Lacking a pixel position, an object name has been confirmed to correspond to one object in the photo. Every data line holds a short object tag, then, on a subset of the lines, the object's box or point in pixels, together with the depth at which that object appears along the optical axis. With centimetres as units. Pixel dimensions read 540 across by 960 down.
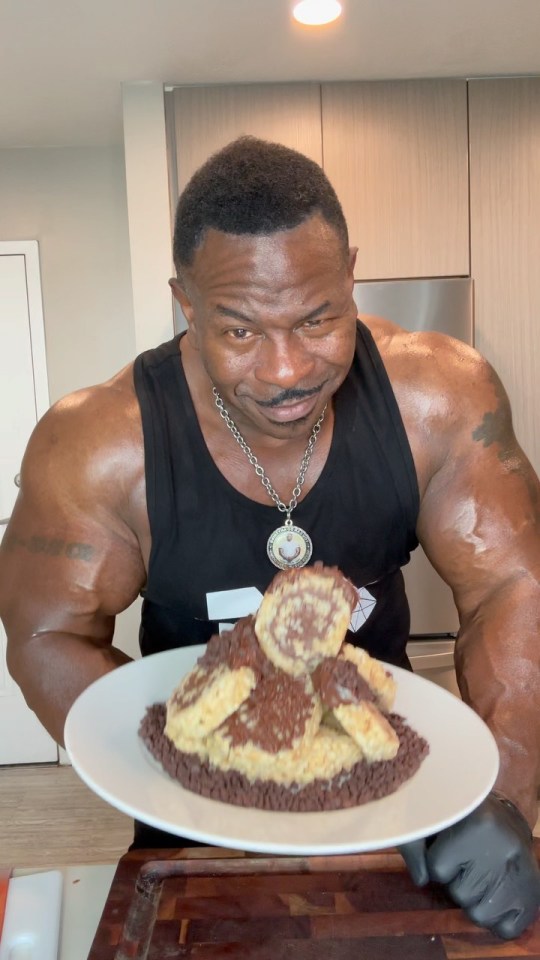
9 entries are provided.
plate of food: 76
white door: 319
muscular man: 100
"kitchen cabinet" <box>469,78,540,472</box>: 261
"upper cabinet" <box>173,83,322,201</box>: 255
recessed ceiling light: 204
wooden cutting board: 81
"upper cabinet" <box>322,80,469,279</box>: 258
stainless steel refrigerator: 262
